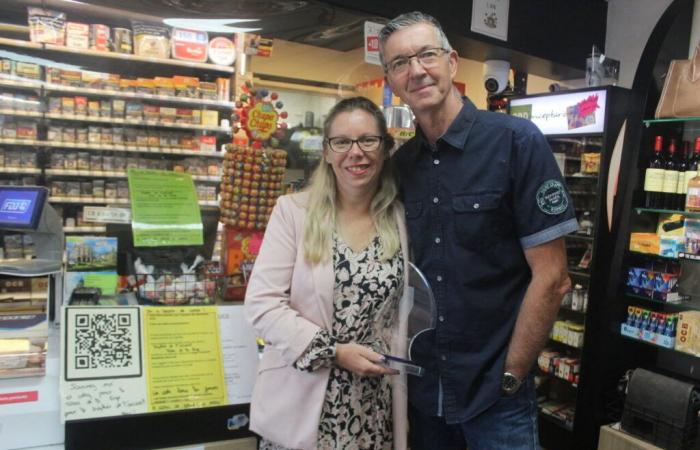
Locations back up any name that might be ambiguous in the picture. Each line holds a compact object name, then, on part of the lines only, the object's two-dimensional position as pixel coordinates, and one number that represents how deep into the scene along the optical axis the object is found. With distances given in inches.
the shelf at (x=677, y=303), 132.8
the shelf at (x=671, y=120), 125.0
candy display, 94.4
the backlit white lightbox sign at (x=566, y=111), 139.5
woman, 60.6
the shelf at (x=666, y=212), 128.2
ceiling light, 124.6
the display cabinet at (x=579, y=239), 136.3
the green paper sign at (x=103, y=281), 83.8
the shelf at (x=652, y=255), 132.9
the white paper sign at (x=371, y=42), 121.5
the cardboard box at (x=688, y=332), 125.6
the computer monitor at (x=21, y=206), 73.5
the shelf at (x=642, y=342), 139.1
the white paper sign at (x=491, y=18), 136.4
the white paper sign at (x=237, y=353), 77.5
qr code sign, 71.6
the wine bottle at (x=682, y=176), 128.4
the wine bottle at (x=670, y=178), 130.0
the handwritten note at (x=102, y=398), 68.6
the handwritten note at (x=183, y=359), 73.8
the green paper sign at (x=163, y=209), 85.6
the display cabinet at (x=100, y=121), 130.4
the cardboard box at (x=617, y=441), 124.0
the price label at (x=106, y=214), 88.2
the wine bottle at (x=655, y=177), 131.3
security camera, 156.8
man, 58.6
